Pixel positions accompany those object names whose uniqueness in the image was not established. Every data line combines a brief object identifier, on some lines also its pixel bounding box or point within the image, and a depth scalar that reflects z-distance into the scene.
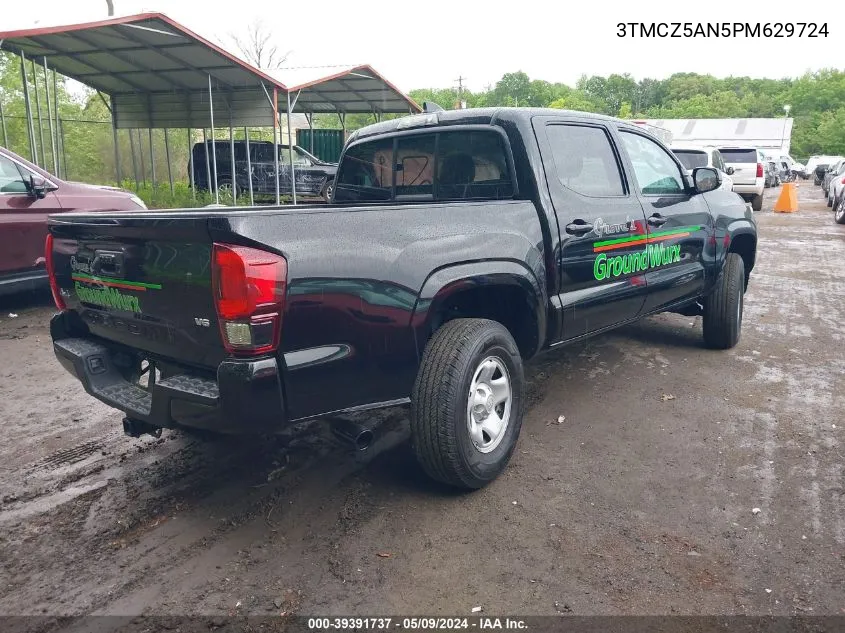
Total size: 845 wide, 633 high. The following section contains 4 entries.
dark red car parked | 6.92
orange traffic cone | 20.09
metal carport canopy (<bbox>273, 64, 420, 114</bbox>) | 16.30
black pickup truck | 2.64
